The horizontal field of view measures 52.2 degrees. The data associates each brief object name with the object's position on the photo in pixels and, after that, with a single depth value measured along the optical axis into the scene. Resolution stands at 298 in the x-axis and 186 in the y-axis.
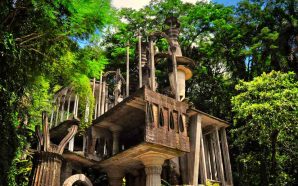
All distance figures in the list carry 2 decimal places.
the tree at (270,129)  17.86
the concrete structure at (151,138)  13.73
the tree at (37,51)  10.43
